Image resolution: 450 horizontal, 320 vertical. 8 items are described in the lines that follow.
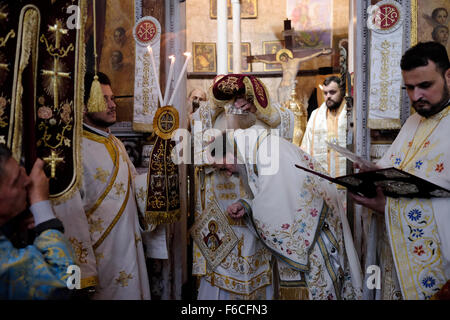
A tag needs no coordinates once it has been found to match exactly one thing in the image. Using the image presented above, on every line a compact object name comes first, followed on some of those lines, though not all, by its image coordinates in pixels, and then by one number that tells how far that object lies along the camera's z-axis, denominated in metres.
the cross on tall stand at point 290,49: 5.76
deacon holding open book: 2.07
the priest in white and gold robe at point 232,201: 2.77
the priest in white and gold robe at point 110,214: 2.47
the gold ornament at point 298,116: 5.22
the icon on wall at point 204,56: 6.25
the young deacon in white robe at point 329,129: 4.63
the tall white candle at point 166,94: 2.67
